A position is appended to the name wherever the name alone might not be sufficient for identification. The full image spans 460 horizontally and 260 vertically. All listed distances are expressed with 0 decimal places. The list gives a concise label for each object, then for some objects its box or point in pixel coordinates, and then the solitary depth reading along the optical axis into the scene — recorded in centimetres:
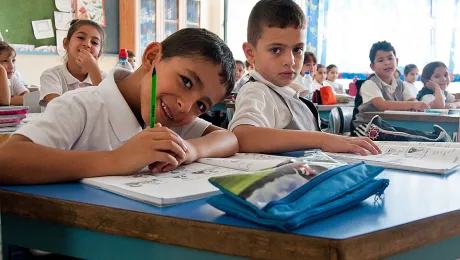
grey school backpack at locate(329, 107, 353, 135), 241
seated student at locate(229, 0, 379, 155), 157
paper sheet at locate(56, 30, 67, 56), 567
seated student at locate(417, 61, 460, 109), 463
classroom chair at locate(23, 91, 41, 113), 274
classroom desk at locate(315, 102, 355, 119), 352
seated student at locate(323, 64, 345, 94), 729
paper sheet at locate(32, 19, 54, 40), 550
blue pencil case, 52
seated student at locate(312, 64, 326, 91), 710
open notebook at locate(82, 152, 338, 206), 65
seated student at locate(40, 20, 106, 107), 275
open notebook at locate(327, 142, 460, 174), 97
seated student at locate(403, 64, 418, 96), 661
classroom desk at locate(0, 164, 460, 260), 50
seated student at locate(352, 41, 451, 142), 342
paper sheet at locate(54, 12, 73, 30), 568
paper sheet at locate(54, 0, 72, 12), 569
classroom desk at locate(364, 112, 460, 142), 251
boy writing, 80
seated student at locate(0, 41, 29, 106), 405
